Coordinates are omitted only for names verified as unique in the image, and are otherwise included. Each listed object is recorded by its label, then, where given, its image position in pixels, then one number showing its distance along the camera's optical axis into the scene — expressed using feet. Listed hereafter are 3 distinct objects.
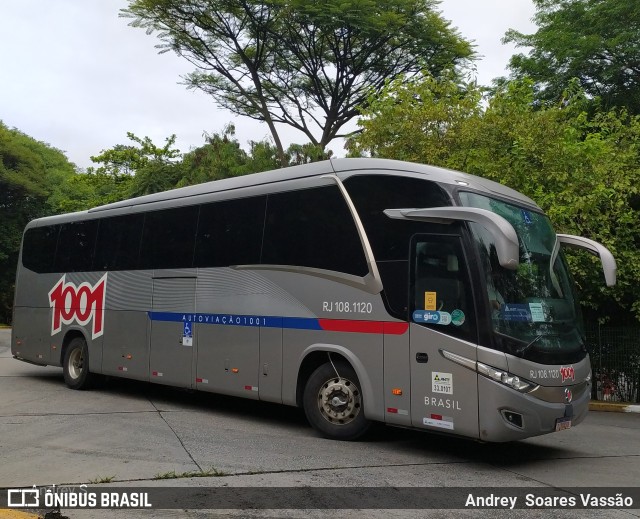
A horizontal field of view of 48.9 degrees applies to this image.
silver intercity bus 24.63
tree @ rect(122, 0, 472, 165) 83.23
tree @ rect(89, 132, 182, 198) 127.13
